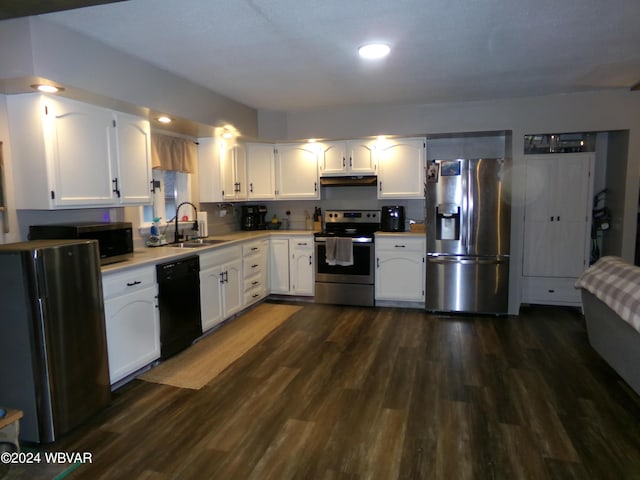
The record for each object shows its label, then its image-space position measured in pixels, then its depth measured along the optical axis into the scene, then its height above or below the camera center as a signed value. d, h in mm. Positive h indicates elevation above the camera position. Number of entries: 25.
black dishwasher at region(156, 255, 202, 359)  3301 -827
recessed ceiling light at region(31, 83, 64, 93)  2510 +755
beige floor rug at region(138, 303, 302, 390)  3098 -1280
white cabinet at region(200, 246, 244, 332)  3852 -802
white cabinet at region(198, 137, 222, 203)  4668 +412
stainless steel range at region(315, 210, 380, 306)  4926 -784
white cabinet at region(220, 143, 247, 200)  4773 +404
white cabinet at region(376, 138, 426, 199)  4871 +425
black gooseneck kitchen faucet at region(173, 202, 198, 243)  4273 -218
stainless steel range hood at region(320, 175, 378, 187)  5051 +281
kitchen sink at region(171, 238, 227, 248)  4039 -383
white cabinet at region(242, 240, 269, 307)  4691 -781
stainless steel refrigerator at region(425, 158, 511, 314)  4375 -373
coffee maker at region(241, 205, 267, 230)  5633 -167
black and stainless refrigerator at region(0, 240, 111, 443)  2191 -697
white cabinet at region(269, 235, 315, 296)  5180 -783
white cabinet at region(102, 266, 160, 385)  2777 -815
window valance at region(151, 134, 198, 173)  3965 +551
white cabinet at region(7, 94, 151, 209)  2631 +384
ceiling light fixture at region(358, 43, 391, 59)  2756 +1060
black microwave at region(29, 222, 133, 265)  2730 -183
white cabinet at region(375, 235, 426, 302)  4781 -778
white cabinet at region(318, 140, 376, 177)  5020 +568
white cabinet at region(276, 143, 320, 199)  5238 +426
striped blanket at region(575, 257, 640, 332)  2539 -613
